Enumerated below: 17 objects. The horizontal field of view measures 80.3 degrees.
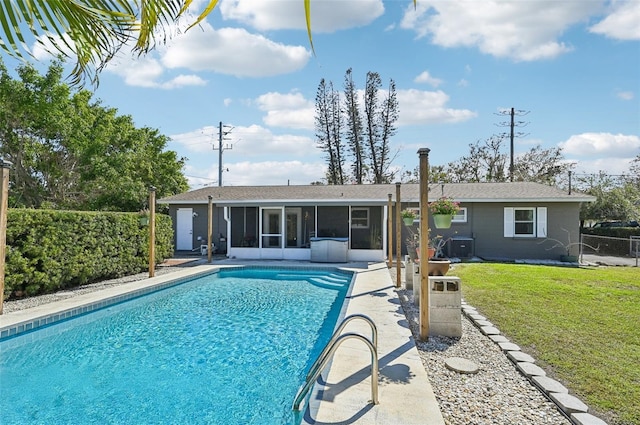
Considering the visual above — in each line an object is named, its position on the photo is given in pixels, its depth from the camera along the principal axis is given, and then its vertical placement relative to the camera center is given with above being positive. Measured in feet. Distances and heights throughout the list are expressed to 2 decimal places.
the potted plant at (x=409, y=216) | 34.67 +0.19
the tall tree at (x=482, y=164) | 102.47 +15.12
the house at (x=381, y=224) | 50.72 -0.80
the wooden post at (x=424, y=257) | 17.93 -1.87
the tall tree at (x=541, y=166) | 102.42 +14.38
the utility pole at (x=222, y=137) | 106.34 +22.87
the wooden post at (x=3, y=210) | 22.02 +0.38
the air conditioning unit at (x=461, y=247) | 50.70 -3.84
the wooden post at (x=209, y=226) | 47.53 -1.16
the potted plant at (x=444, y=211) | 23.44 +0.45
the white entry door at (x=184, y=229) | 61.11 -1.91
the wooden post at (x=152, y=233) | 35.68 -1.55
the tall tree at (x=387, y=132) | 103.50 +23.45
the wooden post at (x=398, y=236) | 31.58 -1.59
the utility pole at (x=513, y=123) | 95.40 +24.12
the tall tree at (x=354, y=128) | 103.96 +24.65
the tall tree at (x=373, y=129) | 103.91 +24.40
